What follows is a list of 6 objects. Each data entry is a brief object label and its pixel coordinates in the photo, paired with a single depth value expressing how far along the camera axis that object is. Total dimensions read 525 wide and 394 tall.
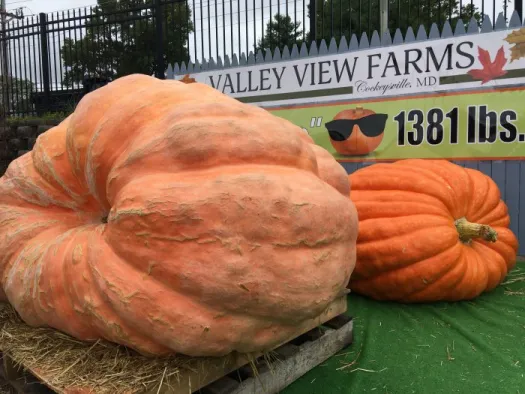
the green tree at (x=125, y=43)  7.21
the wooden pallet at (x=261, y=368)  1.48
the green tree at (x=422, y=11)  4.77
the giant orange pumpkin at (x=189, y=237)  1.28
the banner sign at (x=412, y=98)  3.78
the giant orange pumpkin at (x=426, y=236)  2.53
